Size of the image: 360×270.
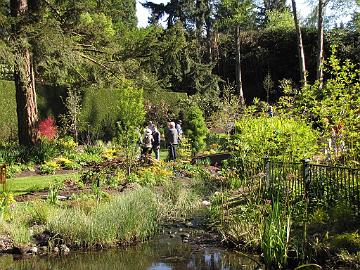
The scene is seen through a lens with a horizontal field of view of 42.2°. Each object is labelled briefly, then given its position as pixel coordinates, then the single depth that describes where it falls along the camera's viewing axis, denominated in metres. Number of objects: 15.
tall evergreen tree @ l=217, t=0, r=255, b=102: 33.47
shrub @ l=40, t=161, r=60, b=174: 14.67
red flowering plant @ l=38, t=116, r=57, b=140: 19.89
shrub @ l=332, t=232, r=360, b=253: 6.39
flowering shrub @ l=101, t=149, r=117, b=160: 17.31
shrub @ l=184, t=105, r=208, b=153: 18.66
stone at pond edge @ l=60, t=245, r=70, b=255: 7.73
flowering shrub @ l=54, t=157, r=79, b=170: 15.48
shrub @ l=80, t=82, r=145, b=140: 21.98
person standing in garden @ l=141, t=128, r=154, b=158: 15.91
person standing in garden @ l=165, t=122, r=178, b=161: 16.98
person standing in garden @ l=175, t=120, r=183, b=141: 20.60
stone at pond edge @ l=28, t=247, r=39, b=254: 7.66
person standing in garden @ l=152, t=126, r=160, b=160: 16.65
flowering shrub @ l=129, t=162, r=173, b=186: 12.02
